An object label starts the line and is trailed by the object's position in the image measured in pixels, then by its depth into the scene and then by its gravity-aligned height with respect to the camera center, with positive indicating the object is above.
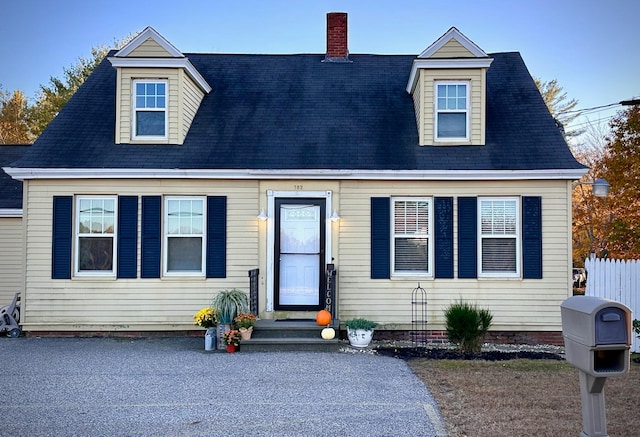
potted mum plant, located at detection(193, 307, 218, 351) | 10.00 -1.57
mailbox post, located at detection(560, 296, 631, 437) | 4.13 -0.82
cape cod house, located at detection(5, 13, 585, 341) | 10.94 +0.23
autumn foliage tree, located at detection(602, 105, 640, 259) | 15.95 +1.51
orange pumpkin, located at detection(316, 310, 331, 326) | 10.09 -1.53
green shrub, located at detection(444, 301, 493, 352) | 9.62 -1.58
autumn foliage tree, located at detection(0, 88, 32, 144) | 30.17 +6.05
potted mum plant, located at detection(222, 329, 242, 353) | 9.73 -1.85
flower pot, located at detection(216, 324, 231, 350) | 9.94 -1.75
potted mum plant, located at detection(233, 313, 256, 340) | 9.81 -1.59
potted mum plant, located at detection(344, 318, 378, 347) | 10.08 -1.75
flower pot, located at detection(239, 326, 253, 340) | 9.84 -1.75
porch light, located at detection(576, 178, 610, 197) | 11.36 +0.91
